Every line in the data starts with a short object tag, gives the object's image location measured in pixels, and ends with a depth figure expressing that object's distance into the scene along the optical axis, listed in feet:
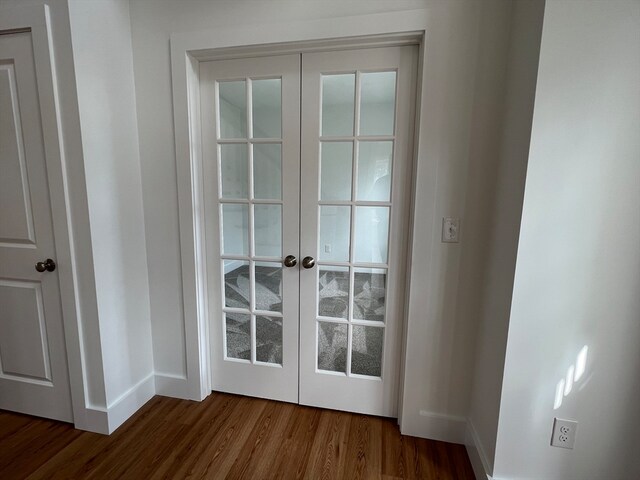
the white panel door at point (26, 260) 4.48
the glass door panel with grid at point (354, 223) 4.74
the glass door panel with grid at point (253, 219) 5.13
